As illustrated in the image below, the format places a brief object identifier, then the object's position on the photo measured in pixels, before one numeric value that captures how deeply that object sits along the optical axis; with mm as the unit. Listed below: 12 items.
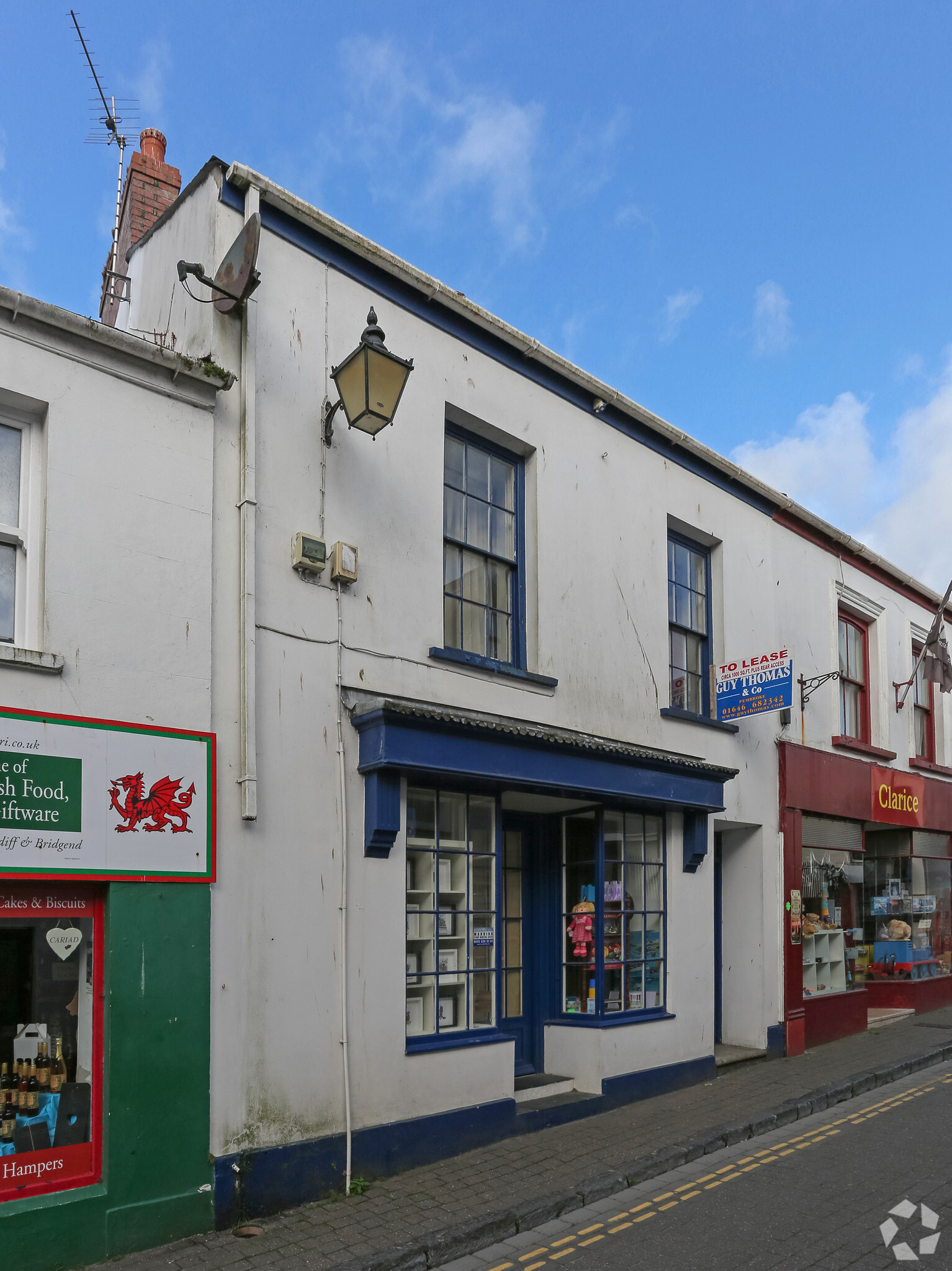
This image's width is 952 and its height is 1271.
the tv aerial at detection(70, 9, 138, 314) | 12406
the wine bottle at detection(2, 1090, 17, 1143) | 5821
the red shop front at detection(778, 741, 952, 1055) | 13070
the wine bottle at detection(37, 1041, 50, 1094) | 6004
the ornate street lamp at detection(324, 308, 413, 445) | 7508
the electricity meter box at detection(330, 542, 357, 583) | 7777
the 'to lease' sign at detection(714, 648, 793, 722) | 11164
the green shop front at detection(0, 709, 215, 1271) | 5879
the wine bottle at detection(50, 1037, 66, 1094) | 6039
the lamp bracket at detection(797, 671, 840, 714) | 13328
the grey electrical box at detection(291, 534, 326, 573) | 7531
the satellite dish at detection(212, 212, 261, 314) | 7102
